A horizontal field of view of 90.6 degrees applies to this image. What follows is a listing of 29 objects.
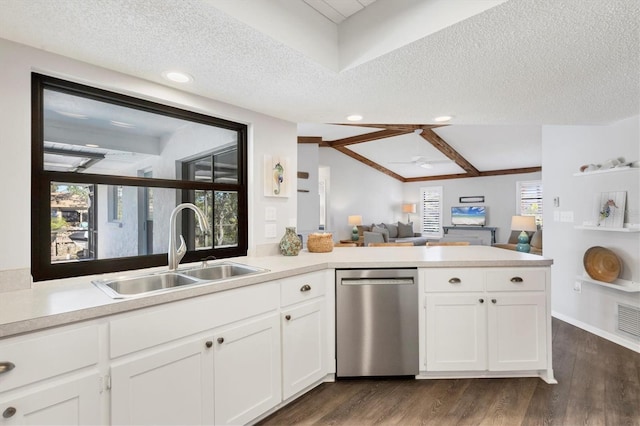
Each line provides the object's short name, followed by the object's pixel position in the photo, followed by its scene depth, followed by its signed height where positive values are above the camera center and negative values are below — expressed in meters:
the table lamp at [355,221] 8.45 -0.22
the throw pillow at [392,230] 8.95 -0.50
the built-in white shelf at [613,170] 2.78 +0.38
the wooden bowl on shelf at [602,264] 2.95 -0.51
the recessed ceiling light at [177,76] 1.84 +0.82
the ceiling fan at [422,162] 6.54 +1.08
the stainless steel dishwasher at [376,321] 2.25 -0.78
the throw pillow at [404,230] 9.14 -0.52
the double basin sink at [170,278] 1.63 -0.37
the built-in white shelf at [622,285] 2.75 -0.67
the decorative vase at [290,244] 2.59 -0.25
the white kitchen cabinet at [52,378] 1.04 -0.58
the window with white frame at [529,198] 8.14 +0.36
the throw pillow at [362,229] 8.38 -0.43
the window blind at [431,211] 9.92 +0.05
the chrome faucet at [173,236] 1.88 -0.13
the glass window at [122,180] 1.67 +0.21
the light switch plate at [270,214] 2.64 -0.01
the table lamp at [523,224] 6.07 -0.23
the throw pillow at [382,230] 7.37 -0.45
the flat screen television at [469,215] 8.98 -0.08
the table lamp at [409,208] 10.12 +0.14
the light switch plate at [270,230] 2.64 -0.14
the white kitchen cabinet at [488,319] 2.26 -0.77
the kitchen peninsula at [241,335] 1.14 -0.61
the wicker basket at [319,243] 2.78 -0.26
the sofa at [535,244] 5.60 -0.59
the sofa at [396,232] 8.30 -0.53
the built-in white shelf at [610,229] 2.73 -0.15
